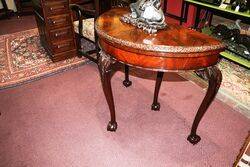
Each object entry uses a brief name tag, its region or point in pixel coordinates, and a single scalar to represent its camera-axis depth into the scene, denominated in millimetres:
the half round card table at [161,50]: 1337
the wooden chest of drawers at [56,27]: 2795
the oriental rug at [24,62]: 2910
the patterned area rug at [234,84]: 2441
